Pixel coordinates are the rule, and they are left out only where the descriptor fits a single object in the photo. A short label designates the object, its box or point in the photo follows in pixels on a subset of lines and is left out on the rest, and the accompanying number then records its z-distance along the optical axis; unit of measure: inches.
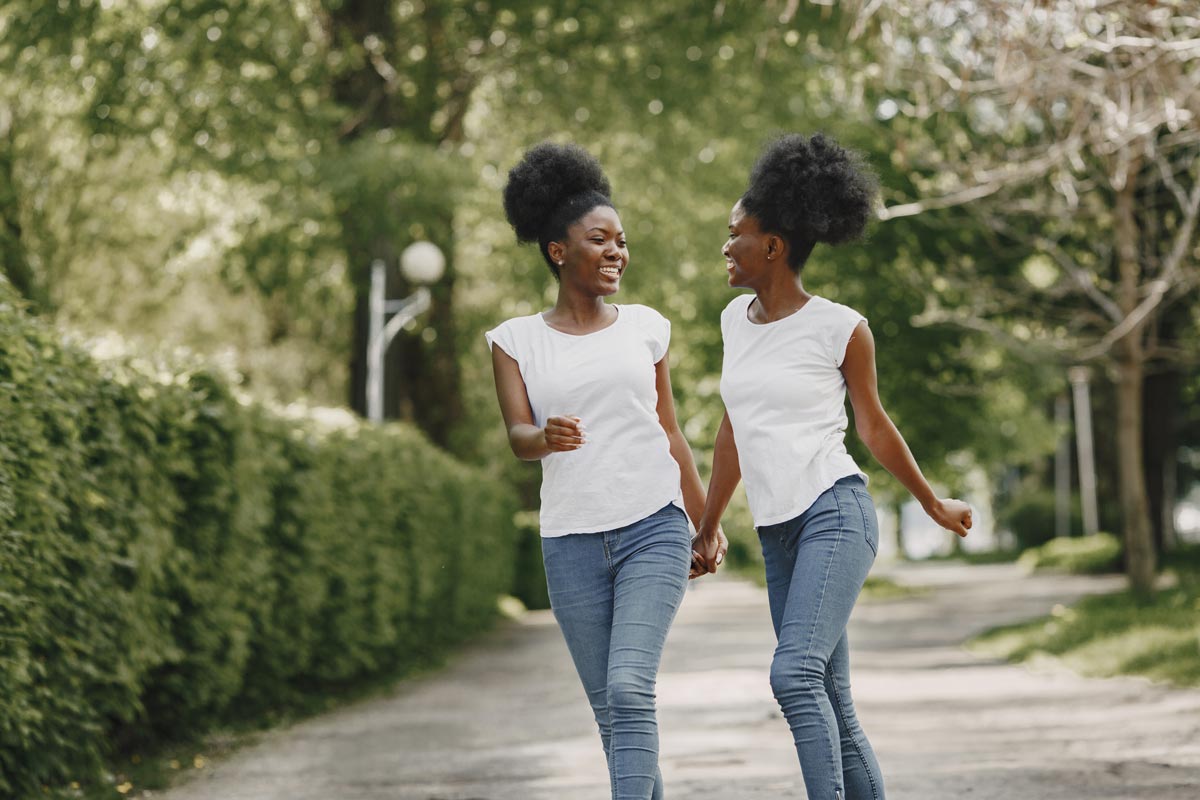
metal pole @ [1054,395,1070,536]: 1720.0
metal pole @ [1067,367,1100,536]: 1600.6
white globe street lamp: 711.7
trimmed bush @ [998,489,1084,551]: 1793.8
